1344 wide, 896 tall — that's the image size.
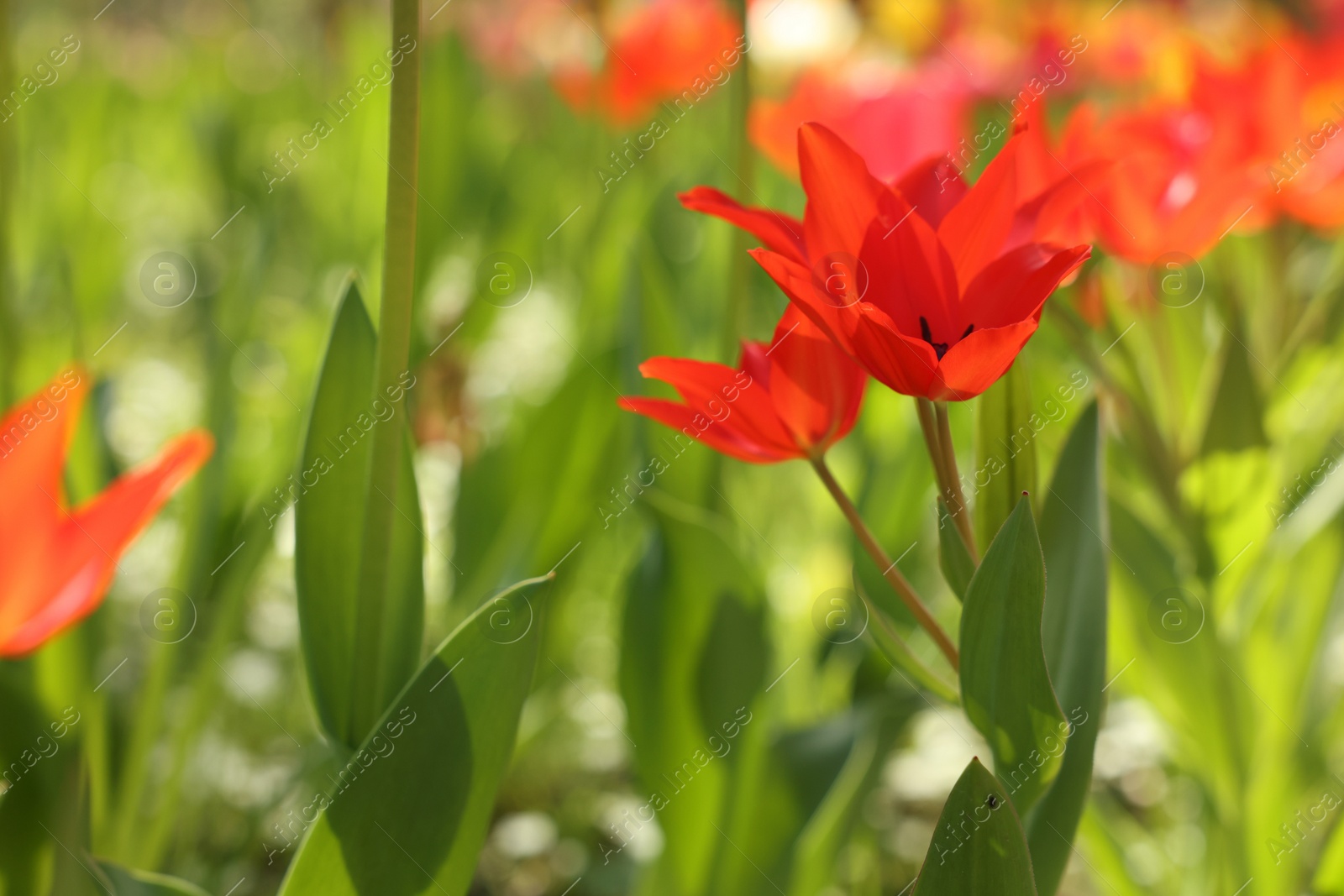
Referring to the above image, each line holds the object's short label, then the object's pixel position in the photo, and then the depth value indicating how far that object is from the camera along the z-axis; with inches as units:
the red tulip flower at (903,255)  21.7
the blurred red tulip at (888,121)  32.5
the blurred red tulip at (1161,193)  26.0
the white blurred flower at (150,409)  58.7
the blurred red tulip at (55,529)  22.3
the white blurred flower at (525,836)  32.7
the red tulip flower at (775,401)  22.2
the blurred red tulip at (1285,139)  28.0
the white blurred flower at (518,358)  59.4
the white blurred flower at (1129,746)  36.4
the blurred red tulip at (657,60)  60.1
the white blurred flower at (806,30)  121.3
